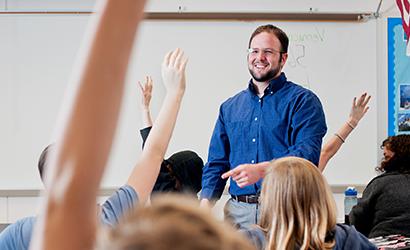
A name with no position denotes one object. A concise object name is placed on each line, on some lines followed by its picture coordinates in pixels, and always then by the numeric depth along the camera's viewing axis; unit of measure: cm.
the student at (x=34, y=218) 136
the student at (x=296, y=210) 188
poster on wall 418
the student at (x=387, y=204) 339
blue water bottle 396
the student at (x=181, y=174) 284
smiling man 274
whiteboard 412
